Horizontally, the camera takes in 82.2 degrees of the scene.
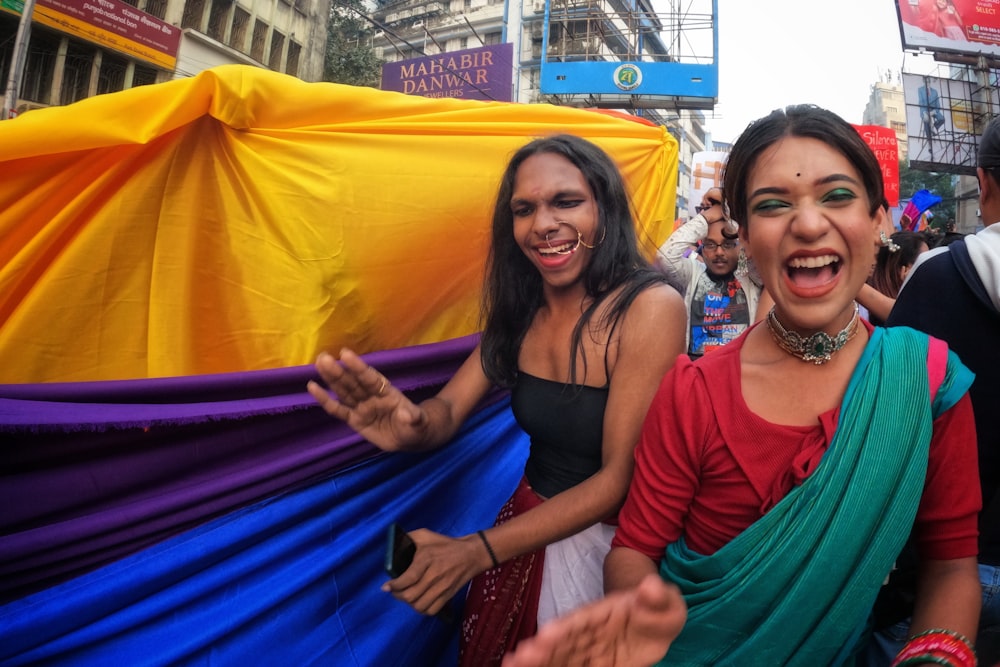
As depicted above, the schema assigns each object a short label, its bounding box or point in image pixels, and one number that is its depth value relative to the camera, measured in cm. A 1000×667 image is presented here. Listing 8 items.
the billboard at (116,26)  1449
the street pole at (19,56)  994
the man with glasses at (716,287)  298
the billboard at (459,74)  1891
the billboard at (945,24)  1767
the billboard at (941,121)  1822
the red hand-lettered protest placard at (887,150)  920
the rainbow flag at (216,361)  117
